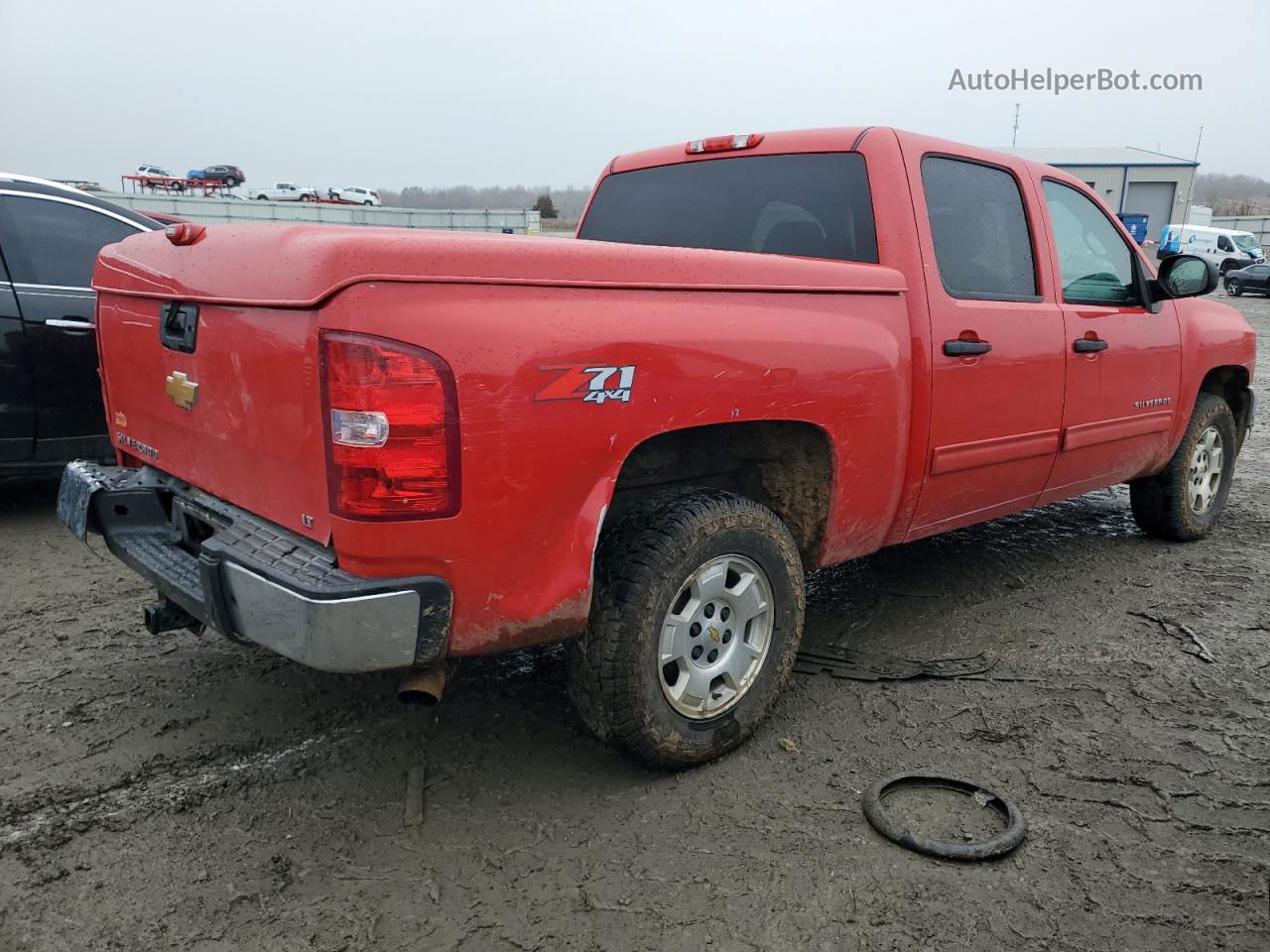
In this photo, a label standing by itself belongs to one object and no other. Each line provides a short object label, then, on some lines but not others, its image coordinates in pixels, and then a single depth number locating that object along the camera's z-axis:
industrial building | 48.59
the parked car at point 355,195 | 52.56
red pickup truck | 2.13
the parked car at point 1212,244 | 35.75
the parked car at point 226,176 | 53.81
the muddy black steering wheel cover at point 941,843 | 2.45
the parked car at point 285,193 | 49.69
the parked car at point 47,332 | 4.78
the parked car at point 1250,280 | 27.61
